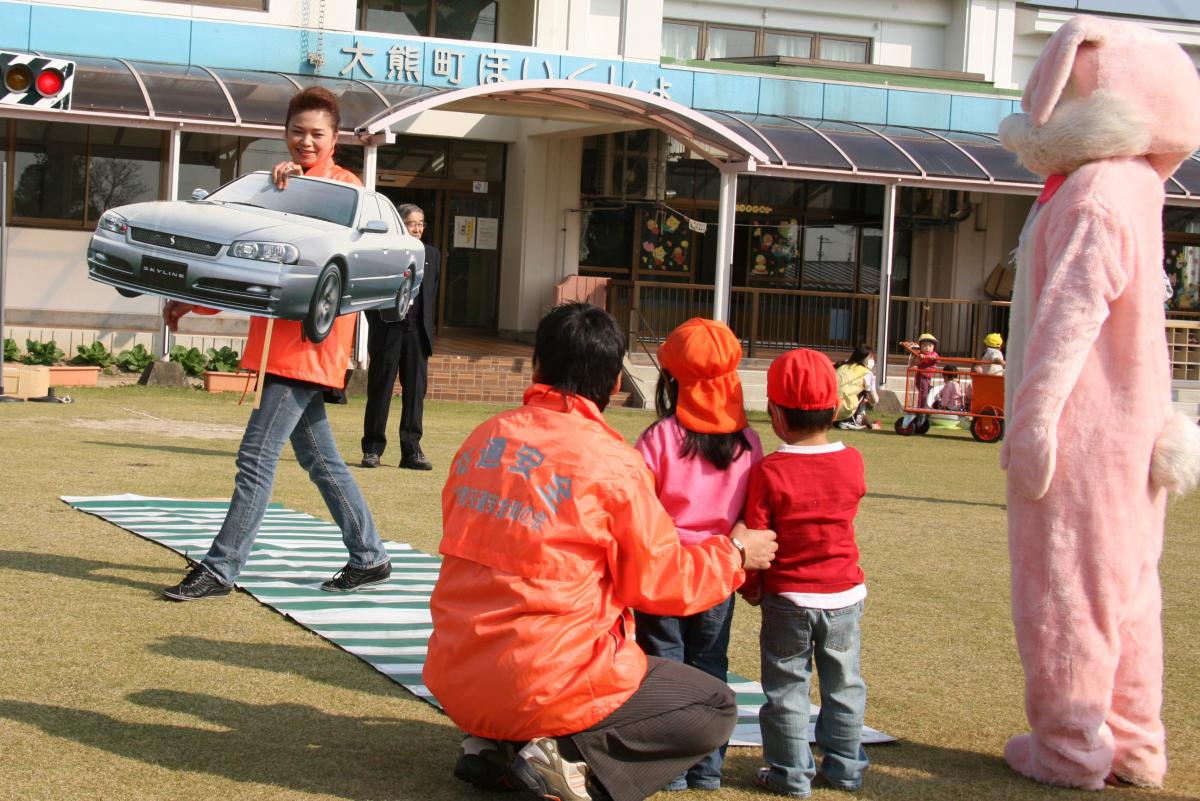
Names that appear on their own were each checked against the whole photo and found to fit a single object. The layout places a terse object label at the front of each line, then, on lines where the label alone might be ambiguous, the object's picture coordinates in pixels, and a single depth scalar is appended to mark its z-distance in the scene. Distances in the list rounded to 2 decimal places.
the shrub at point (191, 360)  17.77
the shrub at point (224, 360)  17.94
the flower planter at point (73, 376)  16.47
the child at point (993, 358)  17.55
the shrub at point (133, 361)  18.02
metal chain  20.52
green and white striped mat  5.06
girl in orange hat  4.00
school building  19.34
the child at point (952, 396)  17.66
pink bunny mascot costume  4.11
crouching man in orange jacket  3.56
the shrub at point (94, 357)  18.02
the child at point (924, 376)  17.72
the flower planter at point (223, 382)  17.16
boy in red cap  3.96
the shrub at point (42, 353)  17.80
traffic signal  8.97
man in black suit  10.63
